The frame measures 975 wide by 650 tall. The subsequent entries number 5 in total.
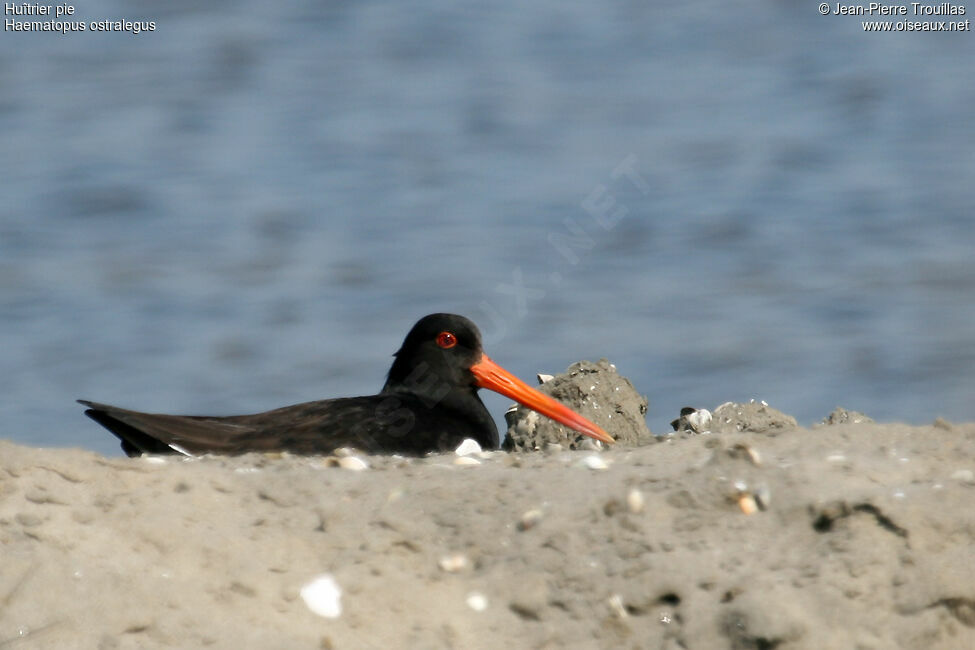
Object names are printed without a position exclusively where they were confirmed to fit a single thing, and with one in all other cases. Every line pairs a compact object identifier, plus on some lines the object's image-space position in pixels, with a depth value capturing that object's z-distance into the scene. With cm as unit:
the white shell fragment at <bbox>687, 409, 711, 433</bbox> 1258
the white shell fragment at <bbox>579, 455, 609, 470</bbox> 883
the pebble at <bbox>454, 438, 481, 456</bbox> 1102
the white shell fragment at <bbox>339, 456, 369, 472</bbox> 934
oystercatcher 1348
